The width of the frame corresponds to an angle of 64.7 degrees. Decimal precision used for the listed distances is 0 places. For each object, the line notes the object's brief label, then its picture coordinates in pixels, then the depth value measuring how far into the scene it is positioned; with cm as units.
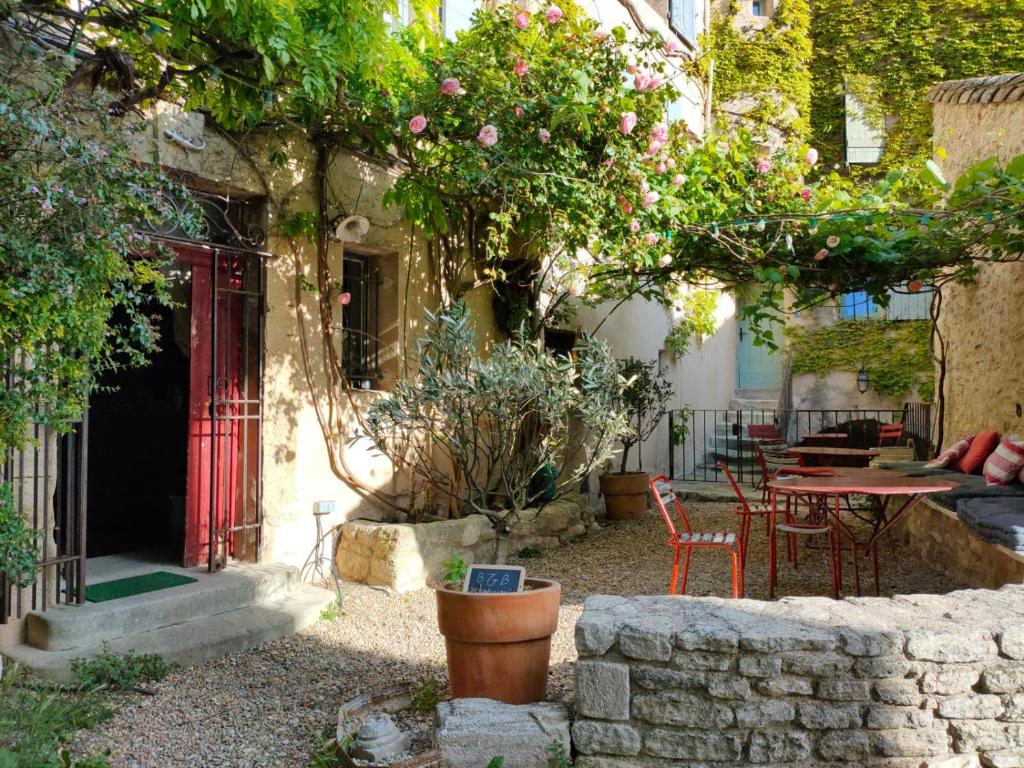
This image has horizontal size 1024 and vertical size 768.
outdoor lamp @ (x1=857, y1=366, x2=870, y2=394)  1391
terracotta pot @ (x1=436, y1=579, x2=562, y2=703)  317
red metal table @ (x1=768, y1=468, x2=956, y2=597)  468
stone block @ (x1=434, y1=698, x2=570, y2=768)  278
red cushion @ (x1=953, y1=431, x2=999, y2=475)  683
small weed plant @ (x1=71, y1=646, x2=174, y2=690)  356
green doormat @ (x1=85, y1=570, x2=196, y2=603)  429
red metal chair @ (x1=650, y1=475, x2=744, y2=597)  474
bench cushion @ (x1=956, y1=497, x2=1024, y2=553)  441
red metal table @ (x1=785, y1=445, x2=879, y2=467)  749
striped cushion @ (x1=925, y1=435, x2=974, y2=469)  723
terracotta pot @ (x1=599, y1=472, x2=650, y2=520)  845
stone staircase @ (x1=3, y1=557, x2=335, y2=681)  379
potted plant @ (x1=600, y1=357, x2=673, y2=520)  845
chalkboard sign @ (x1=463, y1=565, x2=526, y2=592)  330
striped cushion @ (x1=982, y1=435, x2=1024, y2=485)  581
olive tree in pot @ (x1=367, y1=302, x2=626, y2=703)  332
